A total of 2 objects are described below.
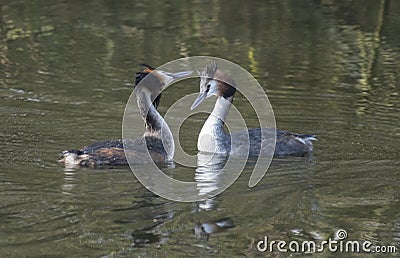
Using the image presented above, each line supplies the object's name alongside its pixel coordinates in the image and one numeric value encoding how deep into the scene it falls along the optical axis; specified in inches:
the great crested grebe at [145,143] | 659.4
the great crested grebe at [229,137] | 717.9
